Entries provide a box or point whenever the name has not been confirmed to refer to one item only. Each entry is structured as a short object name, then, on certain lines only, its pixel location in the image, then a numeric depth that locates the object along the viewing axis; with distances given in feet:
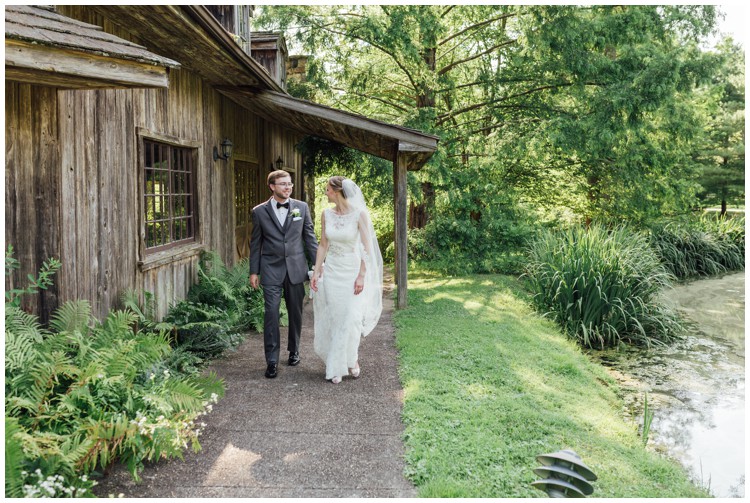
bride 19.89
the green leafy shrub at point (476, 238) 50.62
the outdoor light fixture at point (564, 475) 9.51
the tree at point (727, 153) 88.22
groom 20.23
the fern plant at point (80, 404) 10.91
